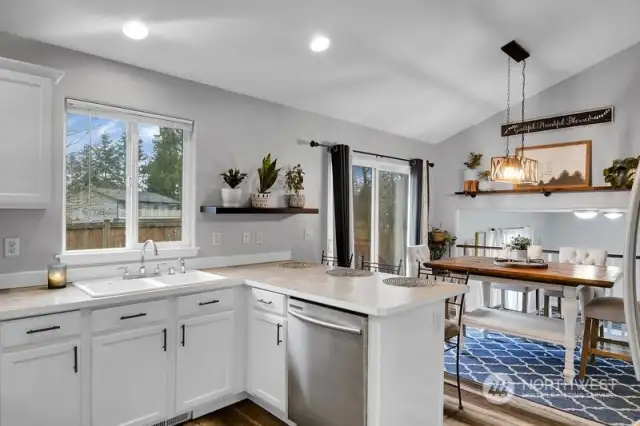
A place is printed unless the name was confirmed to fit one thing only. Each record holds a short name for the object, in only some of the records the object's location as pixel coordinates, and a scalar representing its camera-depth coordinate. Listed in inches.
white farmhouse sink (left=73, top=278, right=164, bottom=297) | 94.3
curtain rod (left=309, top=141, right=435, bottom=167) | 159.9
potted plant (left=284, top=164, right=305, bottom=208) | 146.3
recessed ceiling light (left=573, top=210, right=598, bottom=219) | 177.9
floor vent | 98.9
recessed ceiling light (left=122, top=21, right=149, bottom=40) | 97.2
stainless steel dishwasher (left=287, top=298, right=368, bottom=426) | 81.9
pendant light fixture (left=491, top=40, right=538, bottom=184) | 144.5
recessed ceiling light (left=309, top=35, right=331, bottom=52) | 116.9
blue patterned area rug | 113.1
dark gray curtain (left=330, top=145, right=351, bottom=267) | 164.6
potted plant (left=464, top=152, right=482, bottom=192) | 213.8
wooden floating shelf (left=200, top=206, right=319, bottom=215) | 124.5
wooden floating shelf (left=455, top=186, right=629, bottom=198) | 176.1
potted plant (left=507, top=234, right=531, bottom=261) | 160.9
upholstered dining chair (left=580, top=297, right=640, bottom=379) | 129.9
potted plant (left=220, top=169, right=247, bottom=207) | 130.7
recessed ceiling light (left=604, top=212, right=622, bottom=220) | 170.9
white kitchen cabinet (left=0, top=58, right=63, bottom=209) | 85.3
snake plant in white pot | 135.3
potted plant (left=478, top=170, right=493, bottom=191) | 212.5
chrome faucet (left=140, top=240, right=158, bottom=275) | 114.1
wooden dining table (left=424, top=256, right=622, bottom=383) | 129.1
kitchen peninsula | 79.7
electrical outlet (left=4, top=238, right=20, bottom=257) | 96.2
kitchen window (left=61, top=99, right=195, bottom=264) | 109.7
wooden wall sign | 177.0
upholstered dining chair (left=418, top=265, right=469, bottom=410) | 108.8
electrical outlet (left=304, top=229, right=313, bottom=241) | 160.6
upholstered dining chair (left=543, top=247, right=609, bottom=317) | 162.8
